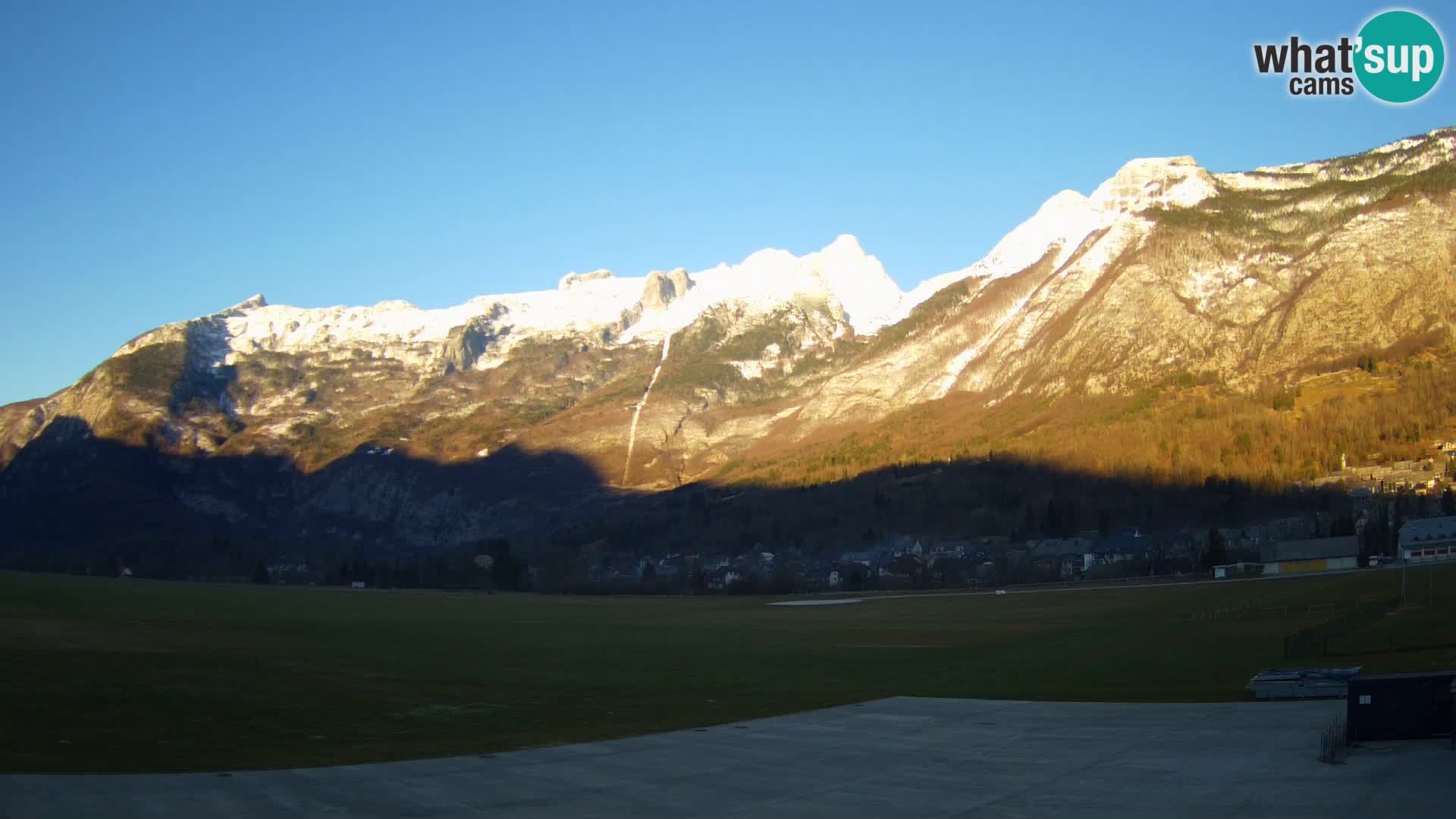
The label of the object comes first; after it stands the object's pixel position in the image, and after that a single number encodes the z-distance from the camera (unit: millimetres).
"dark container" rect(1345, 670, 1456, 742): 34844
